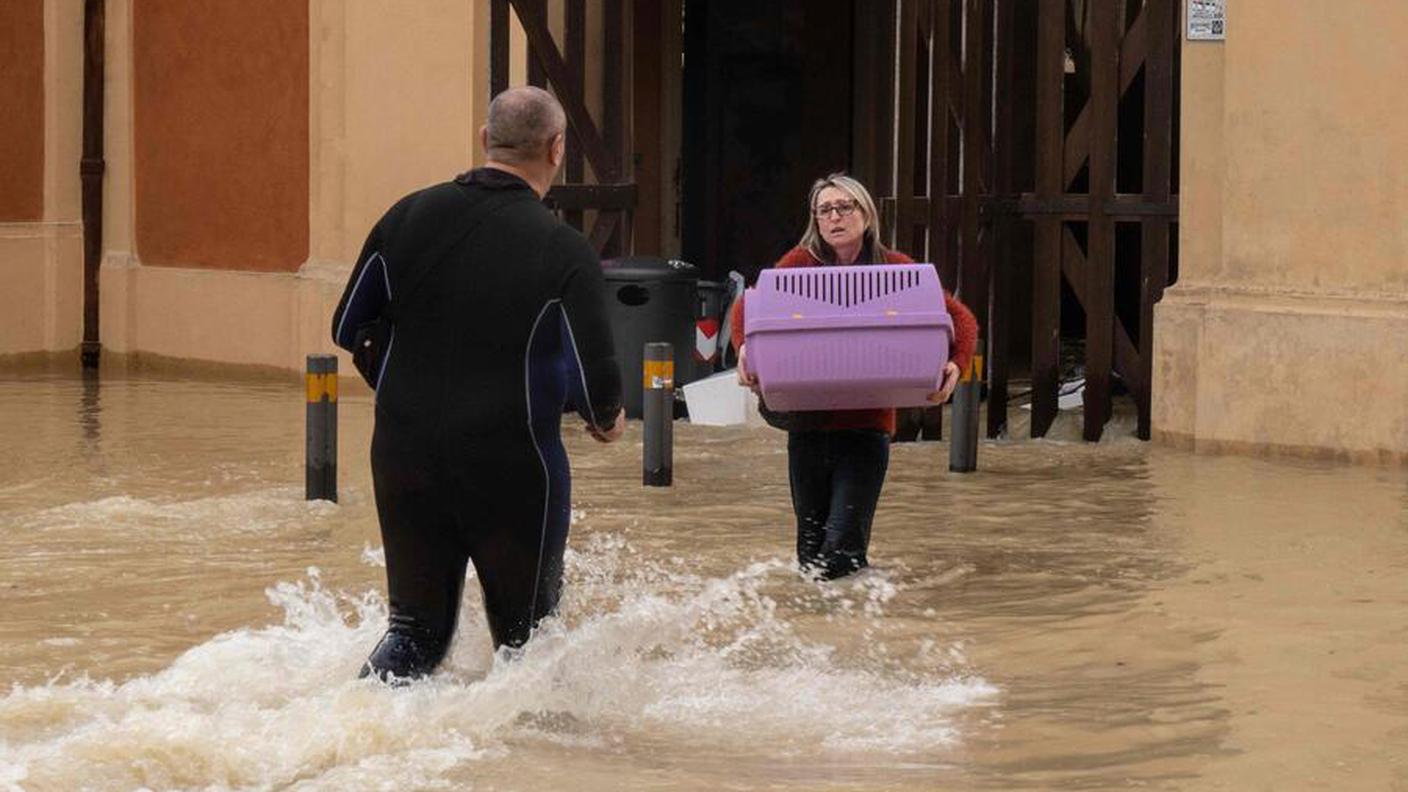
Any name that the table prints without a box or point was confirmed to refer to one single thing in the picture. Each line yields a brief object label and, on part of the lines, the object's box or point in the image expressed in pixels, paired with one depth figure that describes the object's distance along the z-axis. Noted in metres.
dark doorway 19.59
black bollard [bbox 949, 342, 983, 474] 12.55
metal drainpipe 19.78
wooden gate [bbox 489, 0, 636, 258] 16.72
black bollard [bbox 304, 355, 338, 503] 11.09
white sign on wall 13.76
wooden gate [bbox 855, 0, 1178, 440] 14.23
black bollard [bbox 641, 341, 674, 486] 11.78
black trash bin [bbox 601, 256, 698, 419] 15.93
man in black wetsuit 6.07
